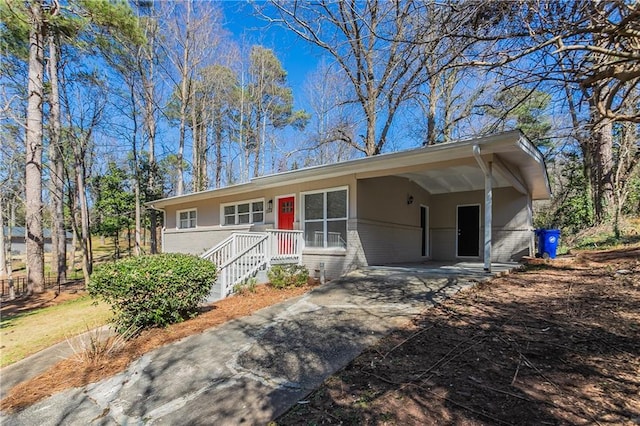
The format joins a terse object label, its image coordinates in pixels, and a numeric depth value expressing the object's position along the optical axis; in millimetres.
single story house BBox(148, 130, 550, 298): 6848
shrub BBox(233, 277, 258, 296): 7152
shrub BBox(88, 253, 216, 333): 4703
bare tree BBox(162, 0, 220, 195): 17562
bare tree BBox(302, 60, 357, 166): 16109
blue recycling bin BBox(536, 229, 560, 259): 9281
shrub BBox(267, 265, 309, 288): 7527
